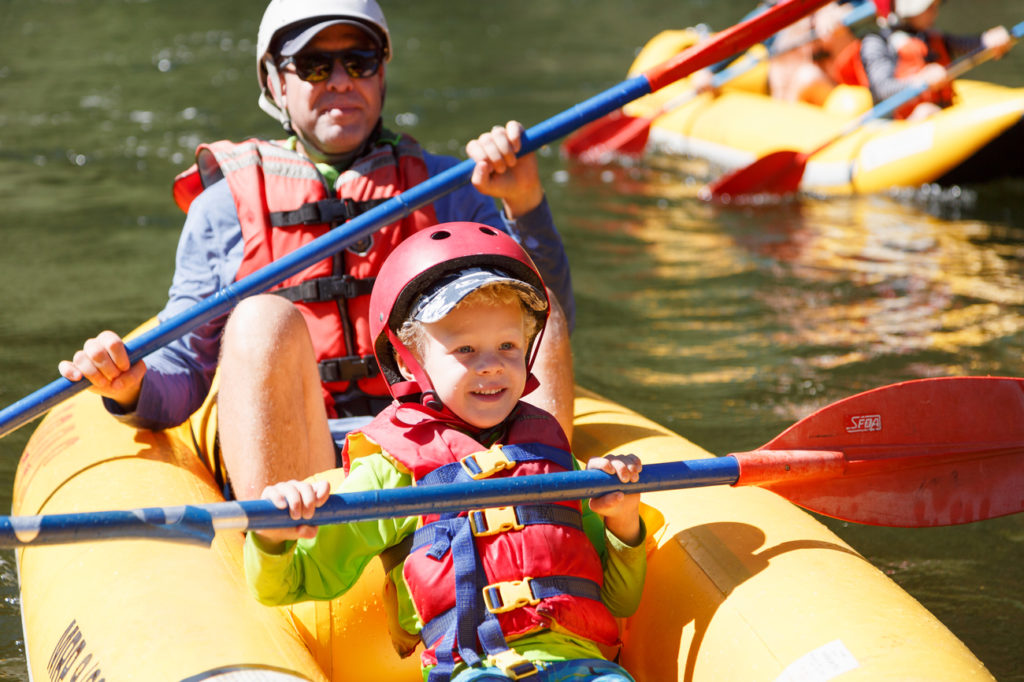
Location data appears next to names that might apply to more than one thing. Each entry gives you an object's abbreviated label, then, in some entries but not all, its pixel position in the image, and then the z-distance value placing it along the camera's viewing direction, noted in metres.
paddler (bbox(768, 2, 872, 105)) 14.73
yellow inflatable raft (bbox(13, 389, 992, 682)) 3.34
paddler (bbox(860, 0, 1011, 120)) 13.15
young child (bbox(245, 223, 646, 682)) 3.40
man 4.84
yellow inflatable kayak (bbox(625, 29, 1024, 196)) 11.76
